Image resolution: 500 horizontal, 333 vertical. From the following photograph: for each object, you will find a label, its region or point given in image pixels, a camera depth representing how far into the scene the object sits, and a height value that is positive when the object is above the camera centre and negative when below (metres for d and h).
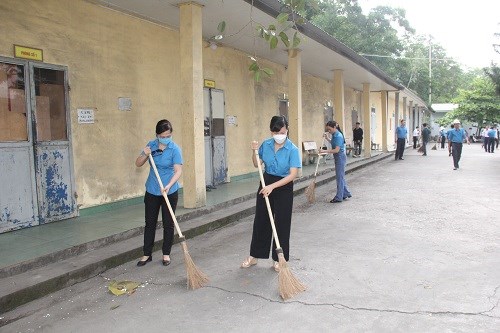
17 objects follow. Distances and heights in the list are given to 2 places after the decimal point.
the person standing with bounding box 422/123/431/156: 22.88 -0.28
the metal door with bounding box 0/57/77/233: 6.06 -0.04
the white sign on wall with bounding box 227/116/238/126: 11.42 +0.43
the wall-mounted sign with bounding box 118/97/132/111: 7.86 +0.65
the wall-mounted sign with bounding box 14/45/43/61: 6.11 +1.26
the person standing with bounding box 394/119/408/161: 18.38 -0.32
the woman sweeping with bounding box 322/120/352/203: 8.95 -0.41
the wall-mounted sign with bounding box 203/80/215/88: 10.24 +1.27
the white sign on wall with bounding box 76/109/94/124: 7.10 +0.41
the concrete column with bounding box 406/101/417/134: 37.84 +0.99
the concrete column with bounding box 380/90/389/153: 23.25 +0.82
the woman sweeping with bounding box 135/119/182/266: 5.15 -0.44
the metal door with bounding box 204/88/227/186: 10.43 -0.01
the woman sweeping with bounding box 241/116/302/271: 4.86 -0.46
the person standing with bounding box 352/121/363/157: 20.09 -0.20
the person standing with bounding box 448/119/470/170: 14.88 -0.34
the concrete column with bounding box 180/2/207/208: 7.54 +0.63
